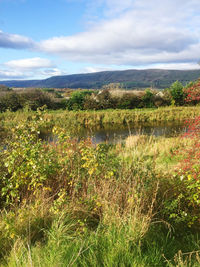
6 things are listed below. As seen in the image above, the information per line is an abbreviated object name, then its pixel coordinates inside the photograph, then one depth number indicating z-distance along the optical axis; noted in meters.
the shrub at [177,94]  26.39
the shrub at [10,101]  22.76
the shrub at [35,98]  23.89
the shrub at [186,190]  3.74
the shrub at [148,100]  26.59
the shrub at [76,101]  25.04
